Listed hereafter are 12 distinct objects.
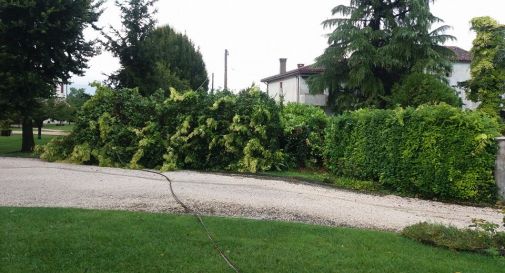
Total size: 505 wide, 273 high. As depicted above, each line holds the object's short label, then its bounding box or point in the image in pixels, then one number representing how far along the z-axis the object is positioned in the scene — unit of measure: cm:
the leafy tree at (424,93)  1700
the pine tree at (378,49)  2543
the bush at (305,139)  1557
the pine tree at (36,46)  1777
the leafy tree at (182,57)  4247
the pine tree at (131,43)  2606
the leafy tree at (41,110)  1889
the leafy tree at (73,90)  7195
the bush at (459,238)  589
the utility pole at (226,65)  3551
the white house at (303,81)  3953
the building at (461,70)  4203
